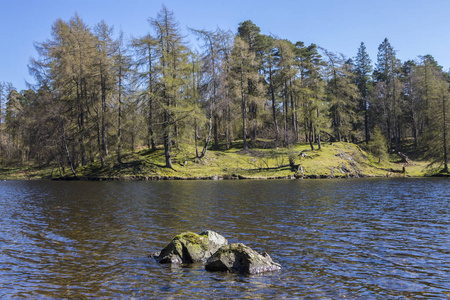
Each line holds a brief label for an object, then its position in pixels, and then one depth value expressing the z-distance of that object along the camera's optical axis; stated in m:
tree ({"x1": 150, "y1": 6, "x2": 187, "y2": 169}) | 48.03
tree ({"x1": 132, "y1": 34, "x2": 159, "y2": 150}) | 49.31
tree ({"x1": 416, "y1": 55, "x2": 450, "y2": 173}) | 51.59
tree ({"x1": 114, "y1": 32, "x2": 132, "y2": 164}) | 50.25
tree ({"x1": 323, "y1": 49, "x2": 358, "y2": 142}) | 65.56
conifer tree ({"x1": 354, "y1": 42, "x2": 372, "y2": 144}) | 84.16
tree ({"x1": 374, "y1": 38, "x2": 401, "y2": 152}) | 74.88
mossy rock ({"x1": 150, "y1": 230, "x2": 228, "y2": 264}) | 11.43
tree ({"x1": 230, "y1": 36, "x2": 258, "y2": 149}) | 56.72
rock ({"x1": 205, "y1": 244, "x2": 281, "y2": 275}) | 10.38
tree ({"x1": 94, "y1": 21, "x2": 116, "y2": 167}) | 49.62
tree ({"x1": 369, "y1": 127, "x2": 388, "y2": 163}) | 62.44
